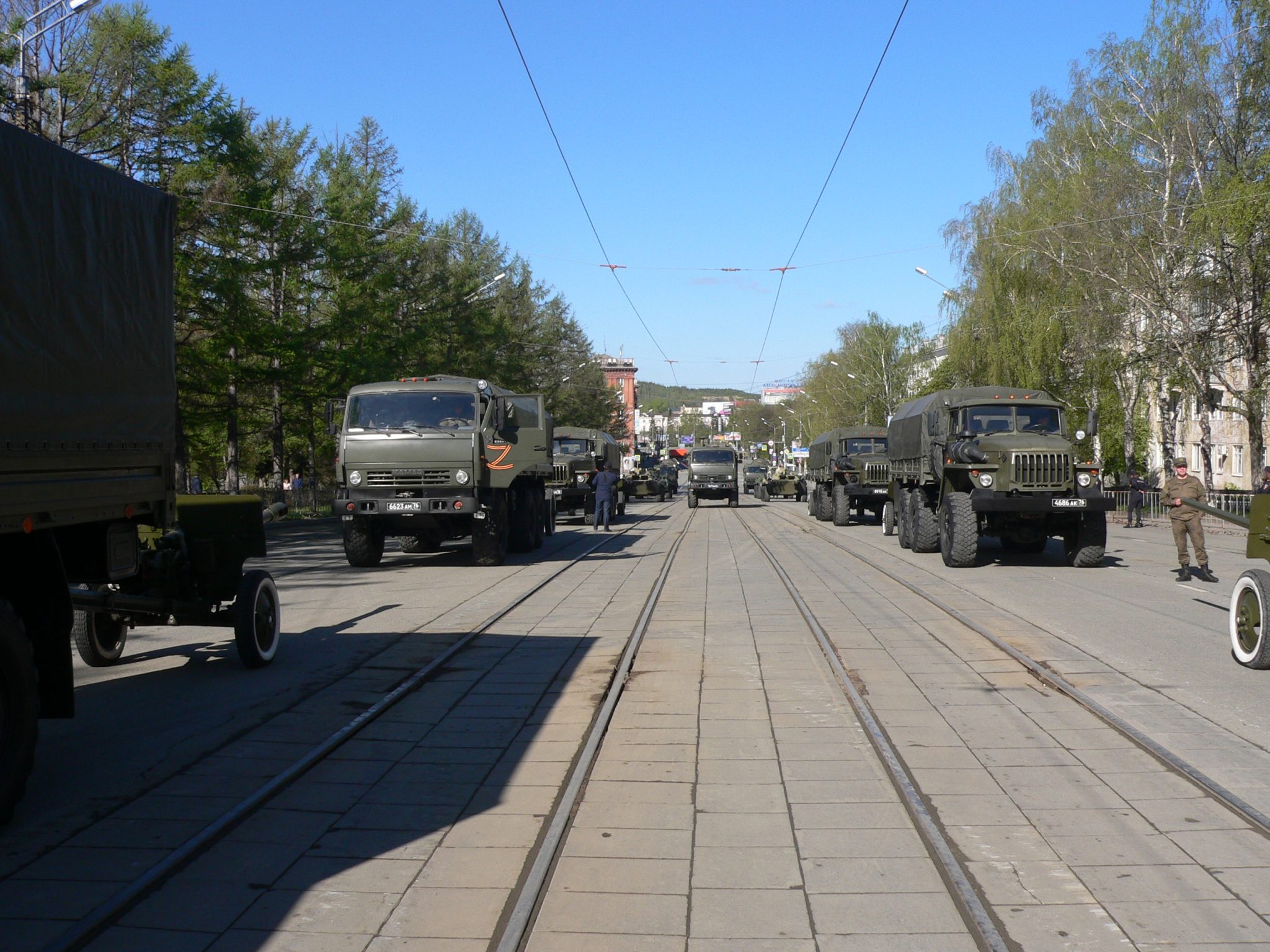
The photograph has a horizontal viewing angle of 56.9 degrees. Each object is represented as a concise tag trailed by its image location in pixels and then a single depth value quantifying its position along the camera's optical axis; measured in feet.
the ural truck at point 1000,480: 55.06
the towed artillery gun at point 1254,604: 27.61
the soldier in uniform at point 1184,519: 48.06
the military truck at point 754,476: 226.50
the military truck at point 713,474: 151.53
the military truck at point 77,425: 17.12
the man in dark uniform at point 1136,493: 97.45
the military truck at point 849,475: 96.73
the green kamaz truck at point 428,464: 55.47
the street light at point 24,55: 55.71
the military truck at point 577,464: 105.40
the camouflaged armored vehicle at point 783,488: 176.76
